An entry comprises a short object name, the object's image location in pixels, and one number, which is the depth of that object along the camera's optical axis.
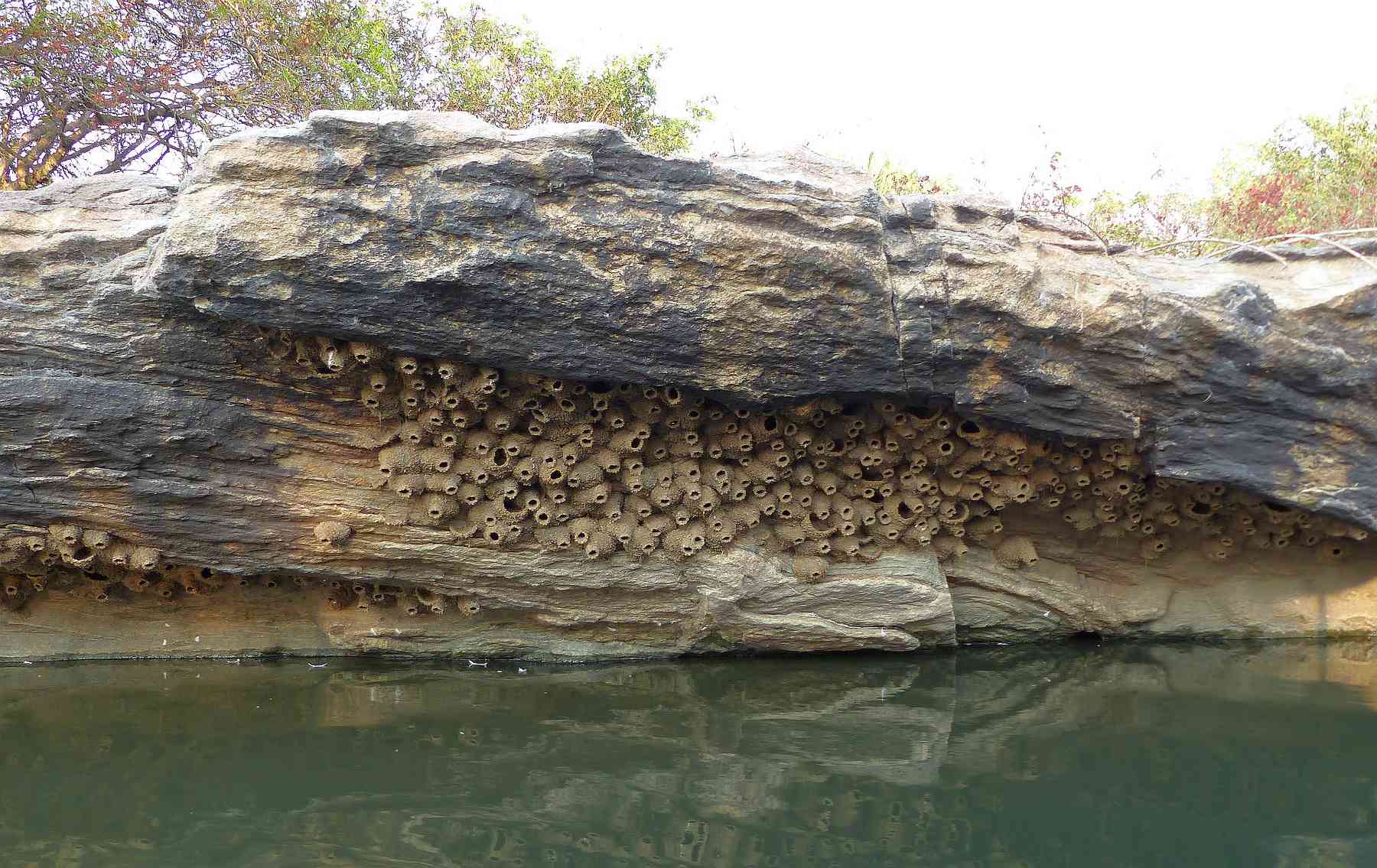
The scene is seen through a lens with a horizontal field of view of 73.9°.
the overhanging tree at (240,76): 9.92
